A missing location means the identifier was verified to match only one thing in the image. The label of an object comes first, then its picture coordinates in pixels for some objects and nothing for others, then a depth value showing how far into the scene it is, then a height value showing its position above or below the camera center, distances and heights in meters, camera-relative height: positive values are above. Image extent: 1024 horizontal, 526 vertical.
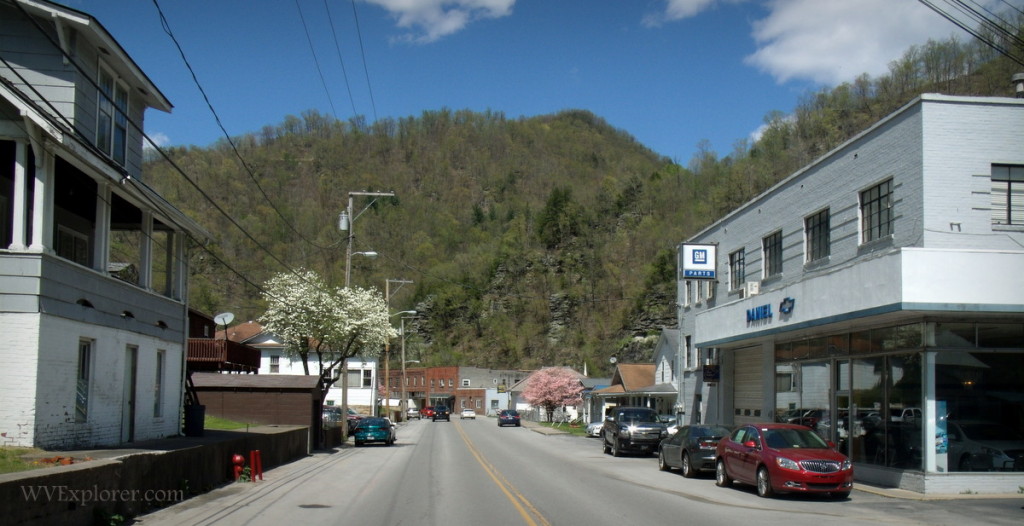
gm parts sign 33.03 +3.10
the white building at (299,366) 66.38 -2.71
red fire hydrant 19.23 -3.01
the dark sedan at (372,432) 38.09 -4.42
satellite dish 28.88 +0.45
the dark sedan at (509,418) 73.00 -7.07
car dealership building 17.80 +0.99
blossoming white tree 39.41 +0.80
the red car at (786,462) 16.62 -2.45
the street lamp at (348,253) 36.12 +3.74
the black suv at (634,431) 32.16 -3.53
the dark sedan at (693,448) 21.86 -2.89
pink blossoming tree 79.06 -4.90
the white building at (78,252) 14.63 +1.60
